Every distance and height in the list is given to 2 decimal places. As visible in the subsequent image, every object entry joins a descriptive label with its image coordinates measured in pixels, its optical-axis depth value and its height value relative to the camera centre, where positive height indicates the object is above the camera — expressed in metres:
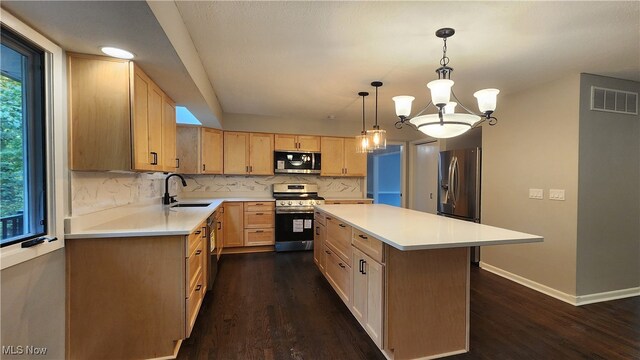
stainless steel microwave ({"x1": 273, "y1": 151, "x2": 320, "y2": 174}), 4.78 +0.24
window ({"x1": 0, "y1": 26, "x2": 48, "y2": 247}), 1.35 +0.18
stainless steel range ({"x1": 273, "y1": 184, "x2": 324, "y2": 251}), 4.41 -0.78
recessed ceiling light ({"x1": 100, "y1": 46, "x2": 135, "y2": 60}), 1.70 +0.79
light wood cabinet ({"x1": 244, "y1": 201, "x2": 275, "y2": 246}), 4.35 -0.77
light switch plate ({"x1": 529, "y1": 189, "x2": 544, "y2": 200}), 3.01 -0.19
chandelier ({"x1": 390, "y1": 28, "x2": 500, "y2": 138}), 1.71 +0.43
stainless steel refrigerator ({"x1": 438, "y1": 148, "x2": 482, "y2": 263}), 3.81 -0.12
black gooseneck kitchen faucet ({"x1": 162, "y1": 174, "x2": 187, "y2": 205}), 3.44 -0.29
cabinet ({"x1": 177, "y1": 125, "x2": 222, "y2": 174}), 4.25 +0.42
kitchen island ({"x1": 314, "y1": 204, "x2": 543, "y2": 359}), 1.72 -0.73
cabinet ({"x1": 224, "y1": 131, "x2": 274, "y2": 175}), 4.59 +0.38
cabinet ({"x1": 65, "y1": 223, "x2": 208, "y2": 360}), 1.71 -0.79
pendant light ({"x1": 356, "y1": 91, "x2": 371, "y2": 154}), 2.81 +0.34
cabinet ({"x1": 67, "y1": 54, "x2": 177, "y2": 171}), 1.78 +0.42
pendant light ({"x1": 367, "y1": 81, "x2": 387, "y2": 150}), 2.70 +0.38
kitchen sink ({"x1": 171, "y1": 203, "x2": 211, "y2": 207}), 3.52 -0.39
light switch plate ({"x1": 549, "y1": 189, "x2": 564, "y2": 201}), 2.83 -0.18
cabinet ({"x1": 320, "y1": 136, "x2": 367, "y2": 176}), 5.02 +0.33
